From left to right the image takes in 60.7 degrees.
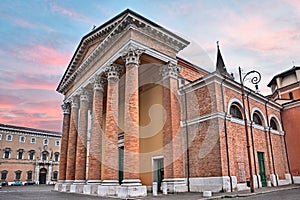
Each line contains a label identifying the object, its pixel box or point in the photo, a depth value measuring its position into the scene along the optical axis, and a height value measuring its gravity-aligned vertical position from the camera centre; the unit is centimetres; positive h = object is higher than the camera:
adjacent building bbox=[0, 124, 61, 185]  4769 +227
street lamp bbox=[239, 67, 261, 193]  1298 +447
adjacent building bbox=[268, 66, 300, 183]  2092 +267
